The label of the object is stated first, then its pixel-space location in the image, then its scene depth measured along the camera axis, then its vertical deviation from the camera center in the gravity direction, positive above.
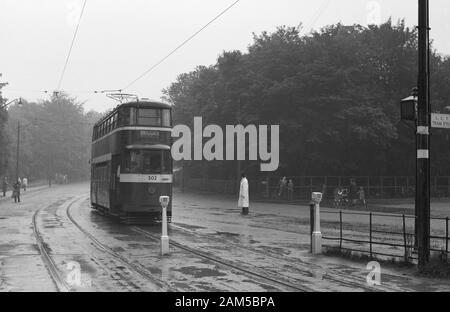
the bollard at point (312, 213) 13.81 -0.96
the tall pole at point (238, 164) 45.81 +0.84
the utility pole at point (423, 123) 10.99 +1.04
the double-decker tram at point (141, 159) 21.06 +0.54
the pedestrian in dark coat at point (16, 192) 42.38 -1.55
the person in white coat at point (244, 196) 26.89 -1.07
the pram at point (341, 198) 35.44 -1.46
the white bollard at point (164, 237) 13.02 -1.49
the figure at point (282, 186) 43.91 -0.90
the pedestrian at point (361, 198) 36.09 -1.46
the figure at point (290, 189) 43.19 -1.16
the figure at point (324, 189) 41.97 -1.08
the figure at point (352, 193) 37.03 -1.18
